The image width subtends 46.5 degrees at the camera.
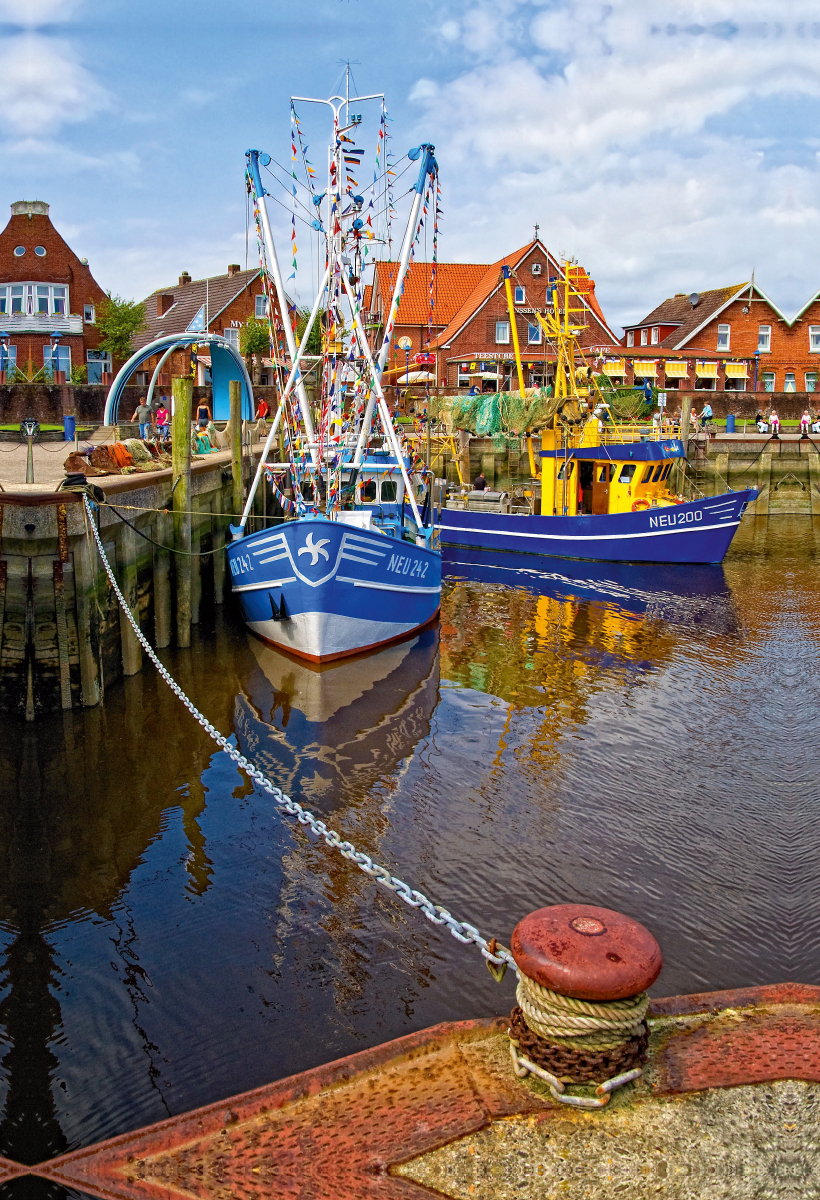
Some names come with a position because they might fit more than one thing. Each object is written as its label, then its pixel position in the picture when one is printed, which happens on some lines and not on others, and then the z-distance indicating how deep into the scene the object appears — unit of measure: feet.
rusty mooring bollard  11.09
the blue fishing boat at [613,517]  74.18
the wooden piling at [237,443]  54.54
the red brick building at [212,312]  134.62
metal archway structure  74.02
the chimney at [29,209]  135.23
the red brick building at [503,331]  138.82
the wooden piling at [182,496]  43.14
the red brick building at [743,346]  152.15
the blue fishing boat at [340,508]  41.70
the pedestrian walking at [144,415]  76.86
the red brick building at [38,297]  135.33
